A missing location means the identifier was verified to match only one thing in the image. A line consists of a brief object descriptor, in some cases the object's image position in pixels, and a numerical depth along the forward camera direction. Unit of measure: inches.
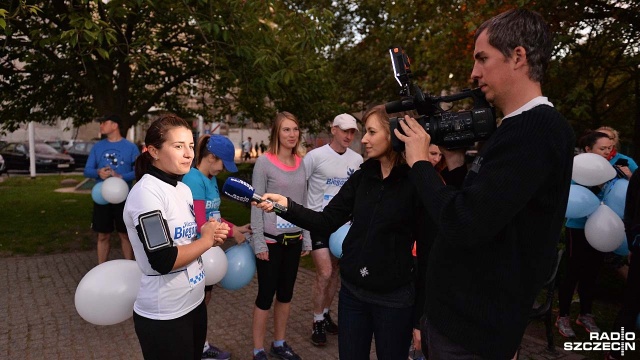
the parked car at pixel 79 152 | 1010.3
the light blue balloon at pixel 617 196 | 182.9
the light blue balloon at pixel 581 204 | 179.5
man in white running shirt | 178.1
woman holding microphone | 99.3
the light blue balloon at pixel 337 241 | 168.9
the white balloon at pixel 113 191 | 230.8
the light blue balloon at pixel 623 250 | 174.8
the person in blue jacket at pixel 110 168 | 243.4
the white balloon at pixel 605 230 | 170.7
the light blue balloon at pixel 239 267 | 152.6
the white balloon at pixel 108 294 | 107.6
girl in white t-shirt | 87.3
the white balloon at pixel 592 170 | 183.0
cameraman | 57.9
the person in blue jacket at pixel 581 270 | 188.1
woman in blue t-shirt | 143.6
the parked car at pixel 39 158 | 900.0
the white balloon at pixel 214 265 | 132.8
